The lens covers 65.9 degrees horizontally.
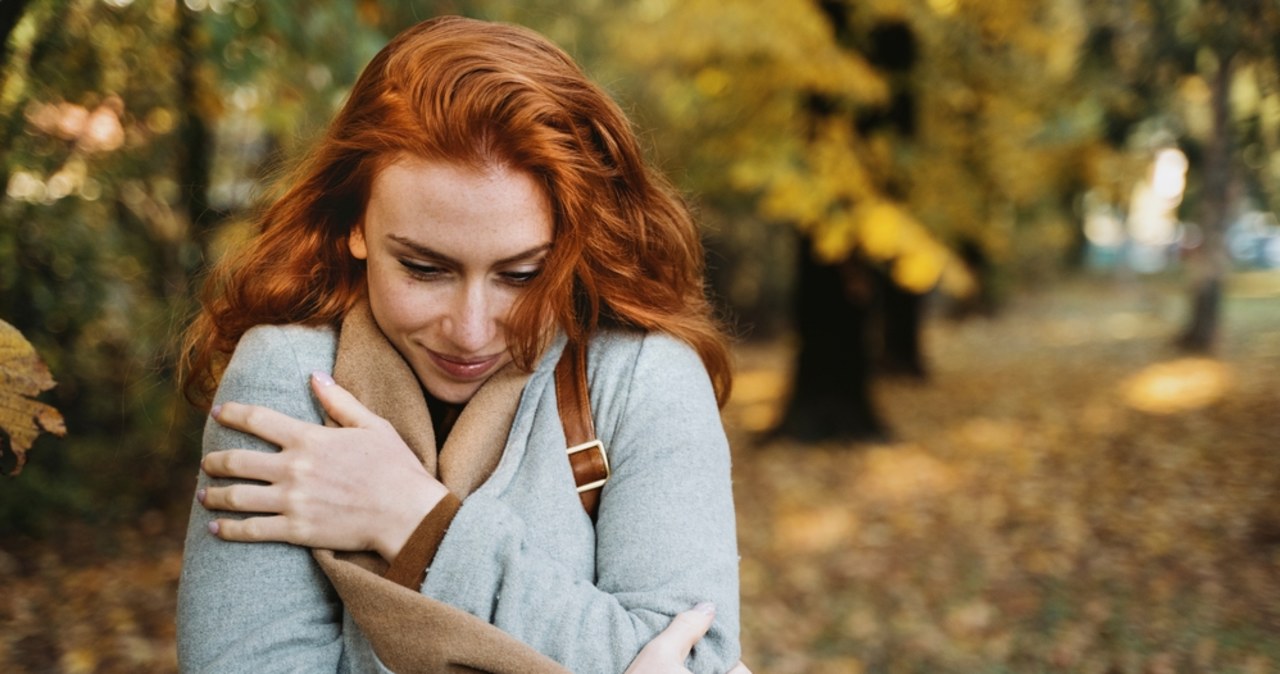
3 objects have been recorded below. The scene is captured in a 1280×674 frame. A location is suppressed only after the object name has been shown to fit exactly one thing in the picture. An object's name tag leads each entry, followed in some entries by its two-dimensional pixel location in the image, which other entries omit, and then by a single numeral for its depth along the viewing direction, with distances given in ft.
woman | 4.94
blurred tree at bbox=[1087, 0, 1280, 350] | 15.74
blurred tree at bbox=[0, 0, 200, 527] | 12.84
